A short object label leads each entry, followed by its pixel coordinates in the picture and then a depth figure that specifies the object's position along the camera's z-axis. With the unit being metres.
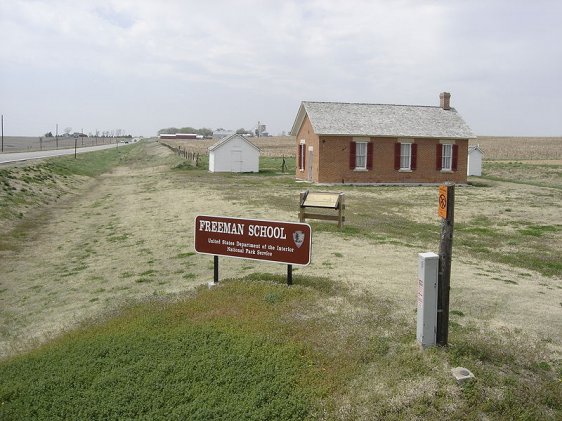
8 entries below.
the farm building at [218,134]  184.79
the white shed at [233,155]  38.59
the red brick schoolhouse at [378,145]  30.05
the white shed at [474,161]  38.75
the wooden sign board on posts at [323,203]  14.50
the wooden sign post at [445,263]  6.25
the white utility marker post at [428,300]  6.20
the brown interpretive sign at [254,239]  8.28
